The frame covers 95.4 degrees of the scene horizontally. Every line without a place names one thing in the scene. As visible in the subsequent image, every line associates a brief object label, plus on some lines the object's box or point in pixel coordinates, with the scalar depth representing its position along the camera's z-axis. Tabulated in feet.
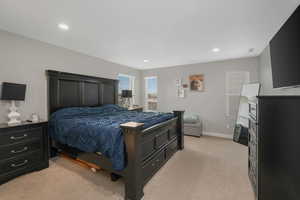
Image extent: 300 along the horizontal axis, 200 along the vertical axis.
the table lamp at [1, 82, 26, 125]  7.82
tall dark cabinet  4.29
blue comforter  6.15
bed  5.98
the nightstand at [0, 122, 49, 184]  7.11
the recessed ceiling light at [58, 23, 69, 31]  7.64
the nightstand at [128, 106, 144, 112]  15.72
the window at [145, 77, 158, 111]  19.81
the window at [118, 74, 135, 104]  17.51
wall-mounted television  4.53
